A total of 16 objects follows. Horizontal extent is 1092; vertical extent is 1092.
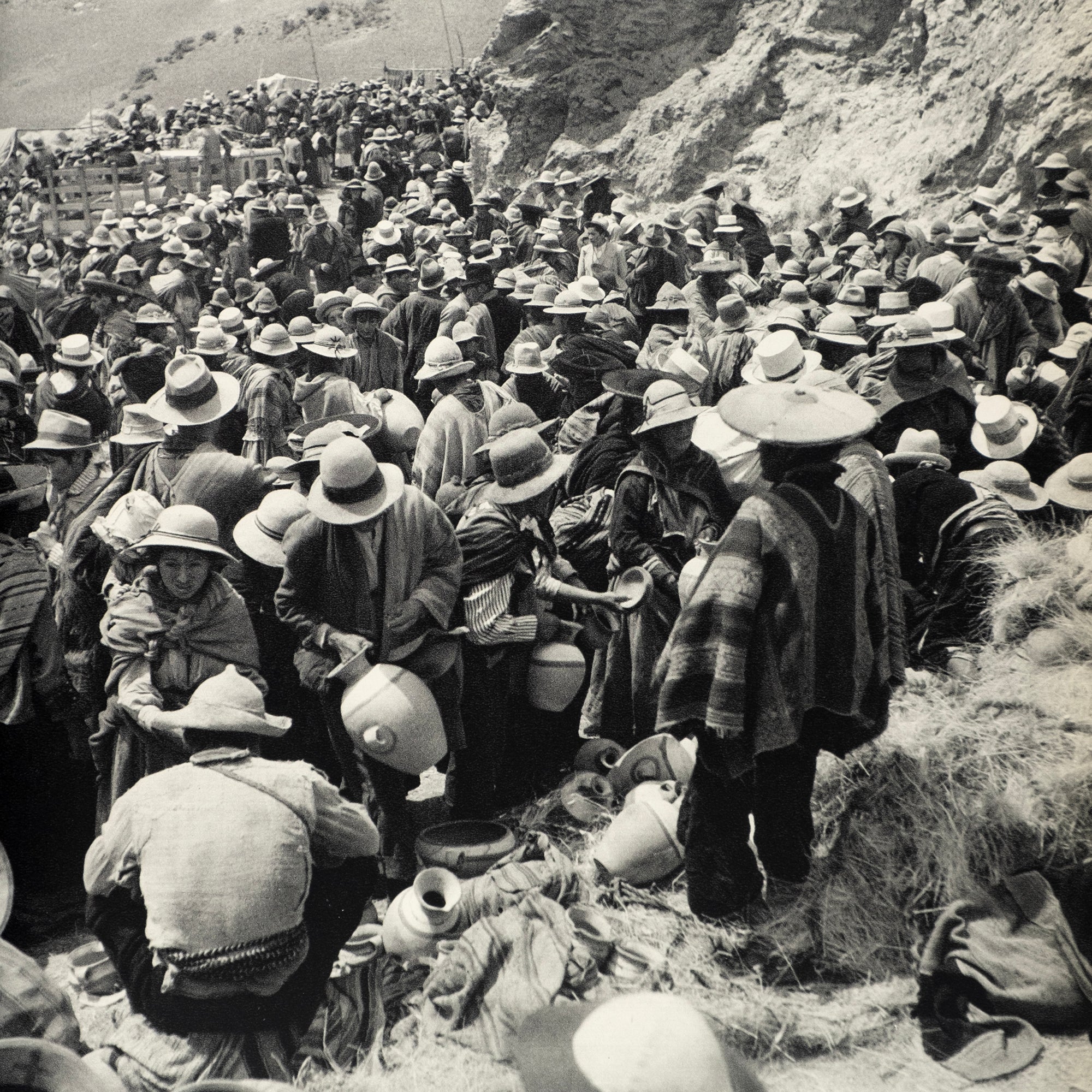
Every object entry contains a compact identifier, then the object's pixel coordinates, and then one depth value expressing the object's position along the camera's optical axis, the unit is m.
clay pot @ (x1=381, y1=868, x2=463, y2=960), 3.94
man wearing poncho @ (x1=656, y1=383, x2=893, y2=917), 3.36
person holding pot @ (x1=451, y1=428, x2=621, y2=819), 4.64
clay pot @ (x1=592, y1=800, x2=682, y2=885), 4.11
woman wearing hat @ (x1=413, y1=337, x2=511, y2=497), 6.34
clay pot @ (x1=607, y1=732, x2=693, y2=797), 4.77
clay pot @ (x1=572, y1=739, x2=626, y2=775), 5.21
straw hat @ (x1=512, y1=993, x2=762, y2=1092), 2.29
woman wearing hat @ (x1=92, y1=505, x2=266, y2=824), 4.07
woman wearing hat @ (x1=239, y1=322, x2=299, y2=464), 7.04
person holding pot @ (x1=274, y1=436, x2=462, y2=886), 4.34
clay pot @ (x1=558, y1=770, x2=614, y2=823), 4.73
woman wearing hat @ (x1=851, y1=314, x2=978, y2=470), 5.82
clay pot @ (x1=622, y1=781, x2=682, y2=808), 4.28
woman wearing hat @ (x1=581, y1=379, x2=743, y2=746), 4.83
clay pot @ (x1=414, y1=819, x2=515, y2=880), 4.50
